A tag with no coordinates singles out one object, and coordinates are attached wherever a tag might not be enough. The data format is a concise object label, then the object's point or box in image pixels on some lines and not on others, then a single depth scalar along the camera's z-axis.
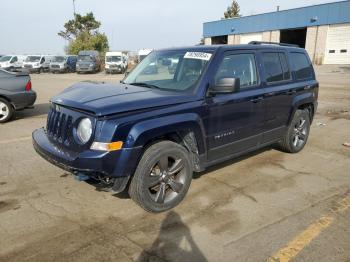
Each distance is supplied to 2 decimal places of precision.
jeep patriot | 3.42
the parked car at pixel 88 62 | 32.78
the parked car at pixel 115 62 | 32.32
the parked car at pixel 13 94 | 8.70
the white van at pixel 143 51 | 37.47
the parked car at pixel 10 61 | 30.91
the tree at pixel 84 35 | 53.62
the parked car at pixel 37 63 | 34.44
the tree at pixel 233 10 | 57.06
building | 34.19
